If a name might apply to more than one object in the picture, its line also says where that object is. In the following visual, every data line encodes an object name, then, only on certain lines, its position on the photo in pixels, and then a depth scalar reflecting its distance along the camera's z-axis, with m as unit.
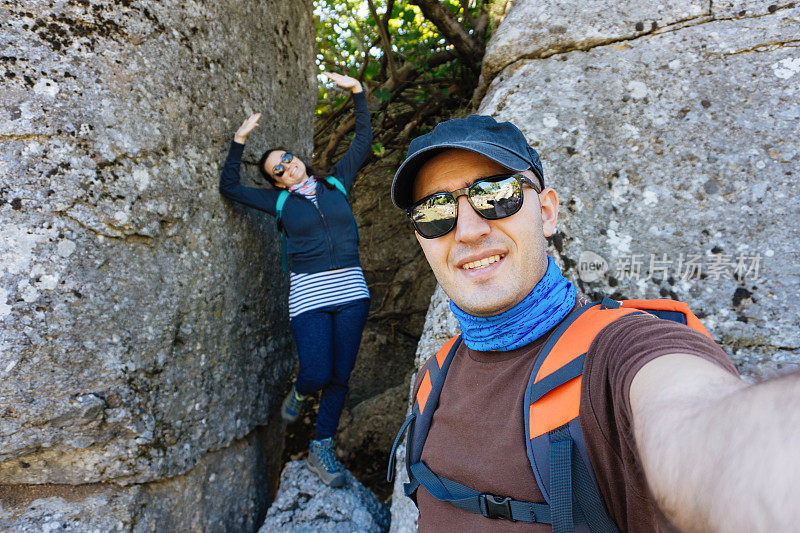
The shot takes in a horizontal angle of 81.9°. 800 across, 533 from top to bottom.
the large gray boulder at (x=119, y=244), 1.95
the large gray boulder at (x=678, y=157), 1.83
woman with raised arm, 2.84
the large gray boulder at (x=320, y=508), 2.64
